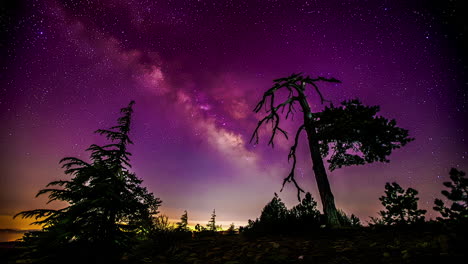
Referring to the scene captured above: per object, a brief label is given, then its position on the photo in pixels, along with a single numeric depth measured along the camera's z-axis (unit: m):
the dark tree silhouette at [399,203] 10.60
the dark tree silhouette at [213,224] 17.67
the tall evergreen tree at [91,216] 5.17
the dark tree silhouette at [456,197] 3.07
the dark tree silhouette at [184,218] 18.71
